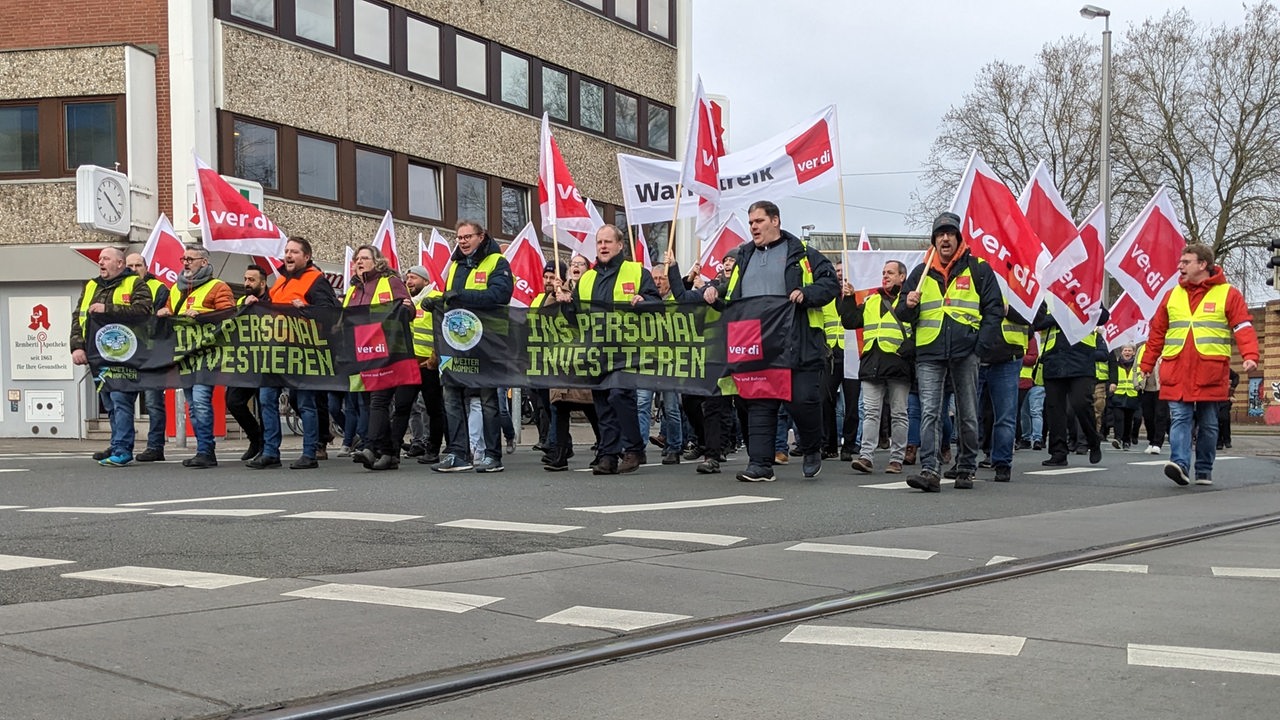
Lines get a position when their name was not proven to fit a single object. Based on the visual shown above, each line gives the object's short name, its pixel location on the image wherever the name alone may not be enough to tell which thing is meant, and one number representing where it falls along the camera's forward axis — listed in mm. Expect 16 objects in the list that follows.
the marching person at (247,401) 13227
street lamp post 30438
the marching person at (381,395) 12242
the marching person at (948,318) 10359
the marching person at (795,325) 10695
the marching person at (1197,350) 10914
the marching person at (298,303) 12742
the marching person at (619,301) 11750
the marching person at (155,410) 13391
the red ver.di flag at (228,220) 15992
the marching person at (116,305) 13070
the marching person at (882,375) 12367
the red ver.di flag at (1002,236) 11789
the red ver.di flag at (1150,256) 13555
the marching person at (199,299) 13055
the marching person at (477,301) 11883
